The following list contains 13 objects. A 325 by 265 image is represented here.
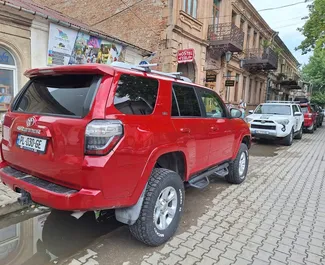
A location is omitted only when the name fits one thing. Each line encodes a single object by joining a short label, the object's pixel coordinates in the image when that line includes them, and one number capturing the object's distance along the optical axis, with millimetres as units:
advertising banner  7473
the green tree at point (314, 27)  13648
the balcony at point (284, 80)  29300
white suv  9853
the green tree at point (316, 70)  27214
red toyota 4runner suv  2150
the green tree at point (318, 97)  35709
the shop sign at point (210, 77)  13372
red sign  11422
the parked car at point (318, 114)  18491
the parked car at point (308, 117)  14766
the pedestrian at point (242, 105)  17086
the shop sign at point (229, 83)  14692
